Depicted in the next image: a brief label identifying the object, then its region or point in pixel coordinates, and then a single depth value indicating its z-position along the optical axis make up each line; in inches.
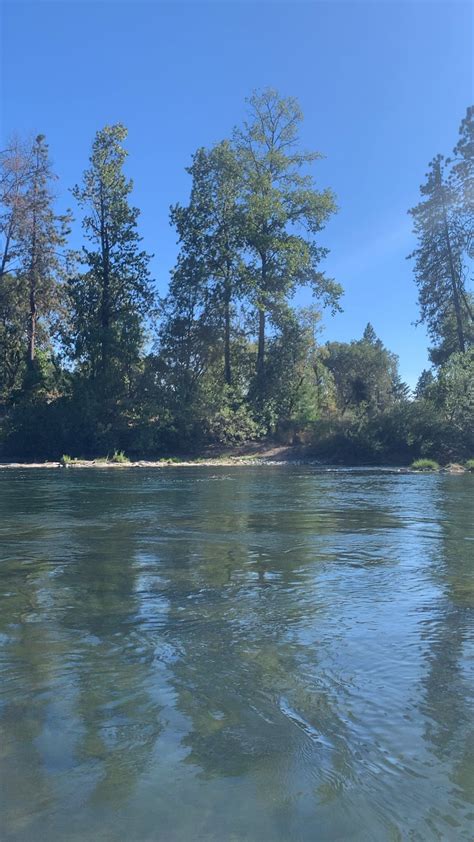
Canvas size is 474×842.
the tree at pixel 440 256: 1729.8
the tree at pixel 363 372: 2455.7
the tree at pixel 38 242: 1897.1
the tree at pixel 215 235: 1892.2
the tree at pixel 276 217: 1882.4
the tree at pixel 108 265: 1910.7
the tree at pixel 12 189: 1860.2
